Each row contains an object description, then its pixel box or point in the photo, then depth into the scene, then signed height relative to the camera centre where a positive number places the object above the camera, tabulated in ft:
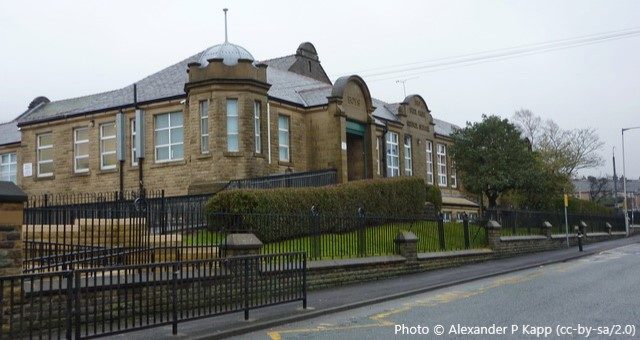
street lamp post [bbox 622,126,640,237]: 178.94 -1.64
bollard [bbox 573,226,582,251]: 102.55 -4.15
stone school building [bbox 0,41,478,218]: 86.84 +14.13
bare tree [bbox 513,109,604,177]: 179.63 +17.96
